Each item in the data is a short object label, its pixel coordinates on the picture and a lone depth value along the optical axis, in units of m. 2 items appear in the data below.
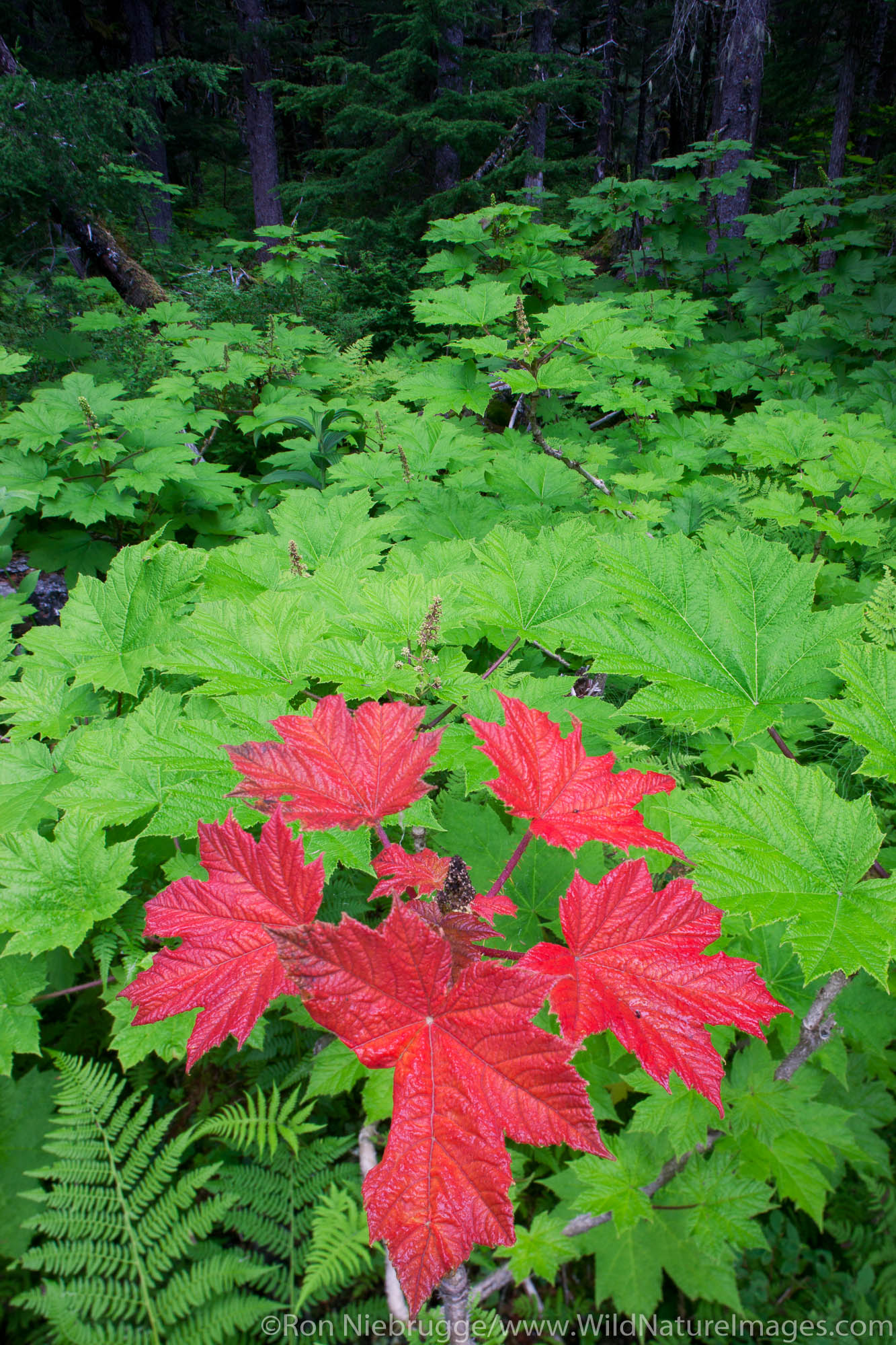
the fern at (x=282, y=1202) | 1.66
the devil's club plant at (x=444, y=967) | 0.70
